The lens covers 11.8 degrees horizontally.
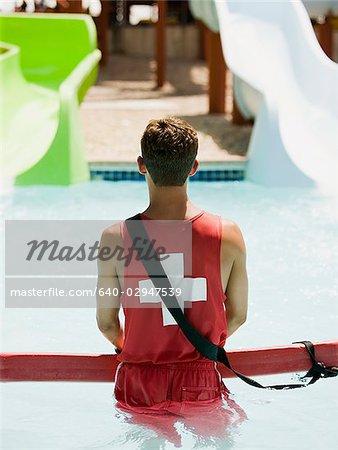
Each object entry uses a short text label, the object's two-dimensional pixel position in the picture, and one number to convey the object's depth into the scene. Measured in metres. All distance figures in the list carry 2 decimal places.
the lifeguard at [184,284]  3.97
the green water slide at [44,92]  12.81
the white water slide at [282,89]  13.01
